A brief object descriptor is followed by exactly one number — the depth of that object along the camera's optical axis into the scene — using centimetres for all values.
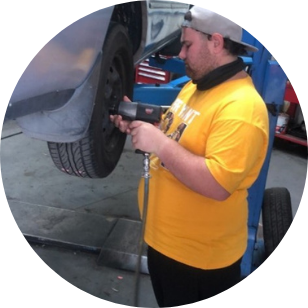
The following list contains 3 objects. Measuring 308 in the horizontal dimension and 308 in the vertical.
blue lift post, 126
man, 81
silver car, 86
